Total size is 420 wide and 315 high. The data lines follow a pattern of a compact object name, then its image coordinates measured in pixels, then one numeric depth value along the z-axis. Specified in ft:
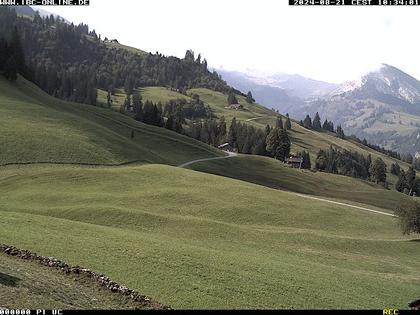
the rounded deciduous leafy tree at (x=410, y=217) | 214.07
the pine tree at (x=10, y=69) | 428.97
